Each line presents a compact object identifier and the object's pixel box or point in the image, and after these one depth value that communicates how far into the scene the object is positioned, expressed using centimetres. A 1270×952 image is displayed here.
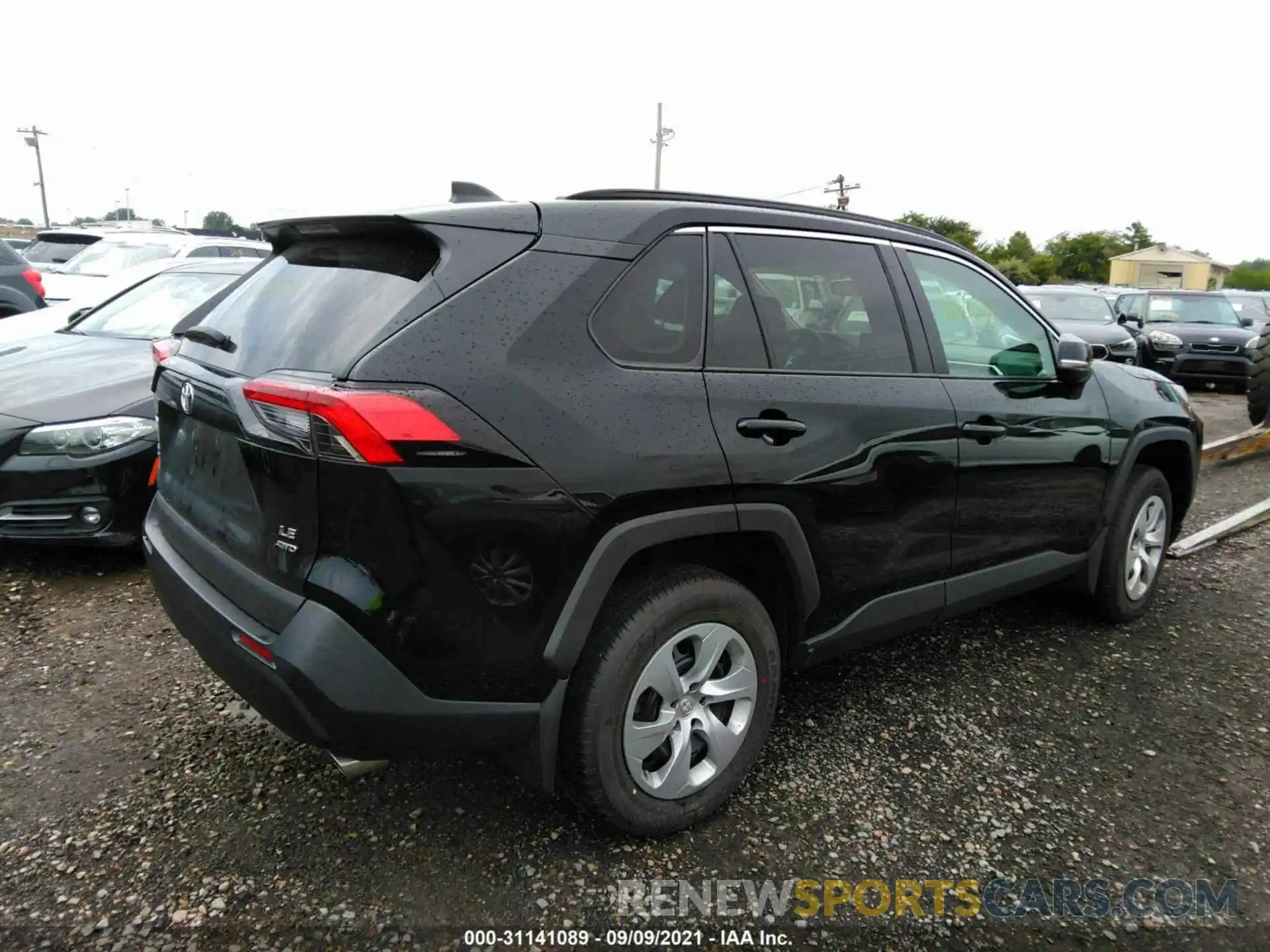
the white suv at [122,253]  1004
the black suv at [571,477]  200
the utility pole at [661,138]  3394
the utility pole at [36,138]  5303
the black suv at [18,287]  930
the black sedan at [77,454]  395
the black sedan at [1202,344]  1274
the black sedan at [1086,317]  1108
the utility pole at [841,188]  4514
